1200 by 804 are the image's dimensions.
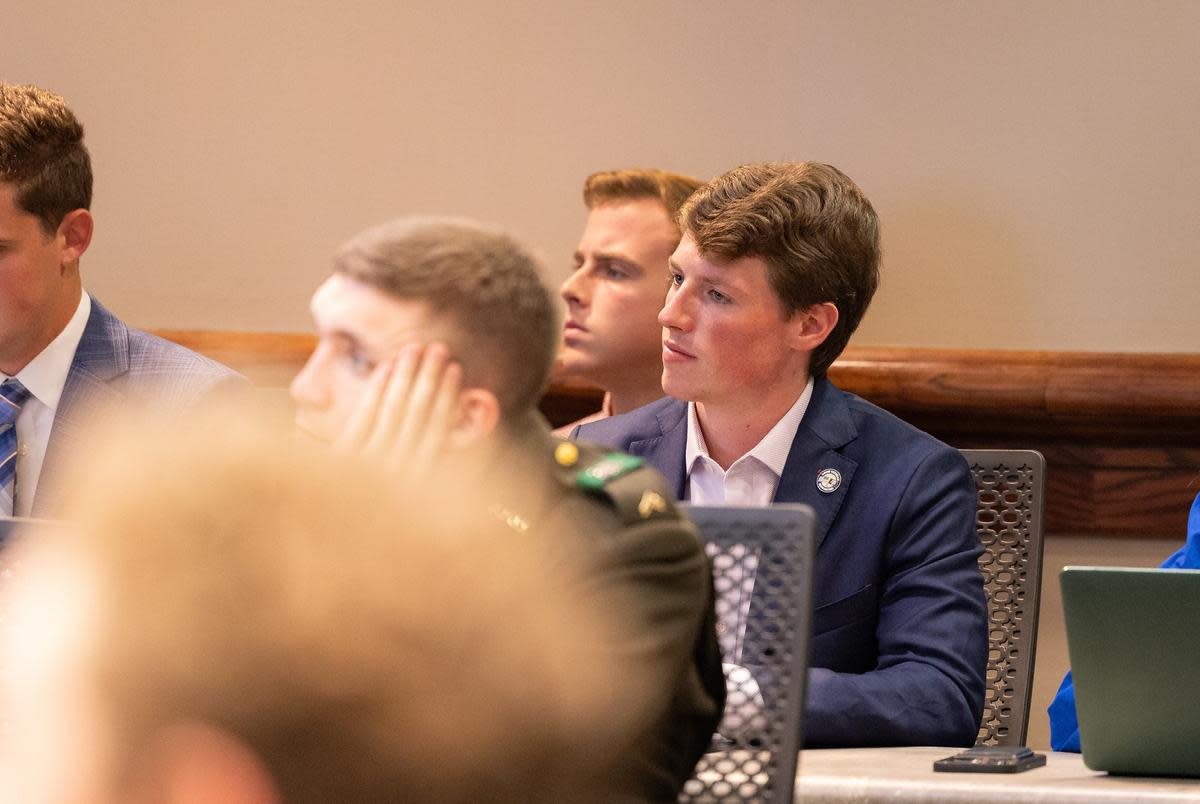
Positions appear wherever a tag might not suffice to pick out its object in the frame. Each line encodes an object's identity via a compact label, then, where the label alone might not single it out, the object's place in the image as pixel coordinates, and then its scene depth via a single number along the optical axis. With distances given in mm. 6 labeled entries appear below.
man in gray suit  6550
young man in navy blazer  6334
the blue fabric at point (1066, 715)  6320
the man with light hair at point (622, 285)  7159
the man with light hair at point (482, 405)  4814
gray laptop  5902
